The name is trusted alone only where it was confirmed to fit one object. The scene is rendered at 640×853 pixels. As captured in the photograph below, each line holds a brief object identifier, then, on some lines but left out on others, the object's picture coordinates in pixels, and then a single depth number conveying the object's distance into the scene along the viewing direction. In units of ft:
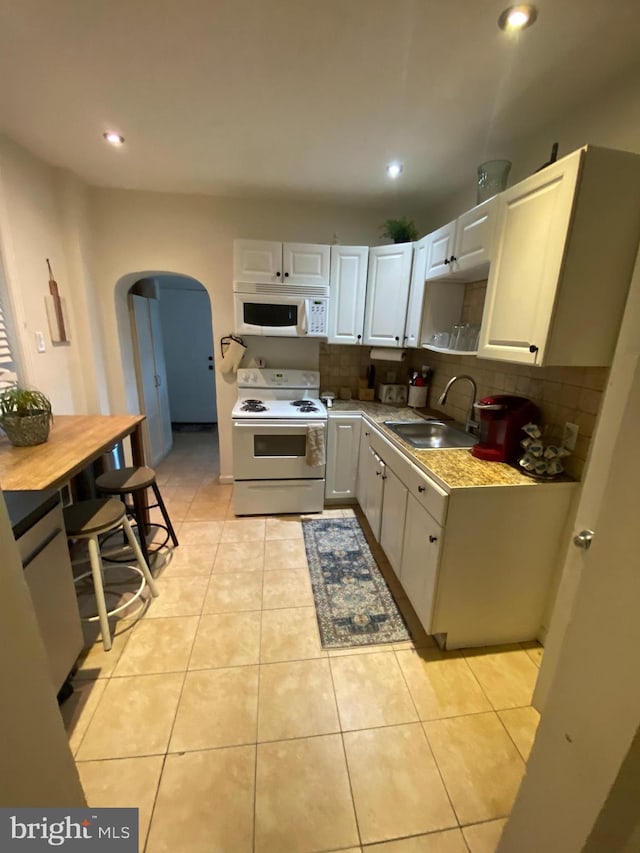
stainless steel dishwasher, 3.84
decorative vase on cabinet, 5.91
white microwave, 9.17
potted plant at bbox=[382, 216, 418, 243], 8.87
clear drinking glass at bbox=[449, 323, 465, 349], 7.04
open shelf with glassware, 8.05
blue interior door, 17.07
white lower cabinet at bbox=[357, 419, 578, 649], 5.07
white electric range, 8.90
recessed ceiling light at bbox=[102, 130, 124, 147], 6.57
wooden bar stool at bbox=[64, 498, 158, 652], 5.25
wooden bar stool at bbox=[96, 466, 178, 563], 6.69
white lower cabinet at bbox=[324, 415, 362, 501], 9.38
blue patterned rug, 6.03
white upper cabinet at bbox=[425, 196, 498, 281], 5.72
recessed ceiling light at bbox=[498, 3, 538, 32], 3.71
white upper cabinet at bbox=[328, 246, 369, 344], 9.27
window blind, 6.68
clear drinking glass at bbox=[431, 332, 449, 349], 7.91
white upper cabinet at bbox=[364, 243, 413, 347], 8.77
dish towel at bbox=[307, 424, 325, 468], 8.93
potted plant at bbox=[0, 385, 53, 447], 5.37
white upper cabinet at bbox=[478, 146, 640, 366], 4.10
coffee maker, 5.69
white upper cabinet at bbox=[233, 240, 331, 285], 9.02
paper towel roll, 9.62
